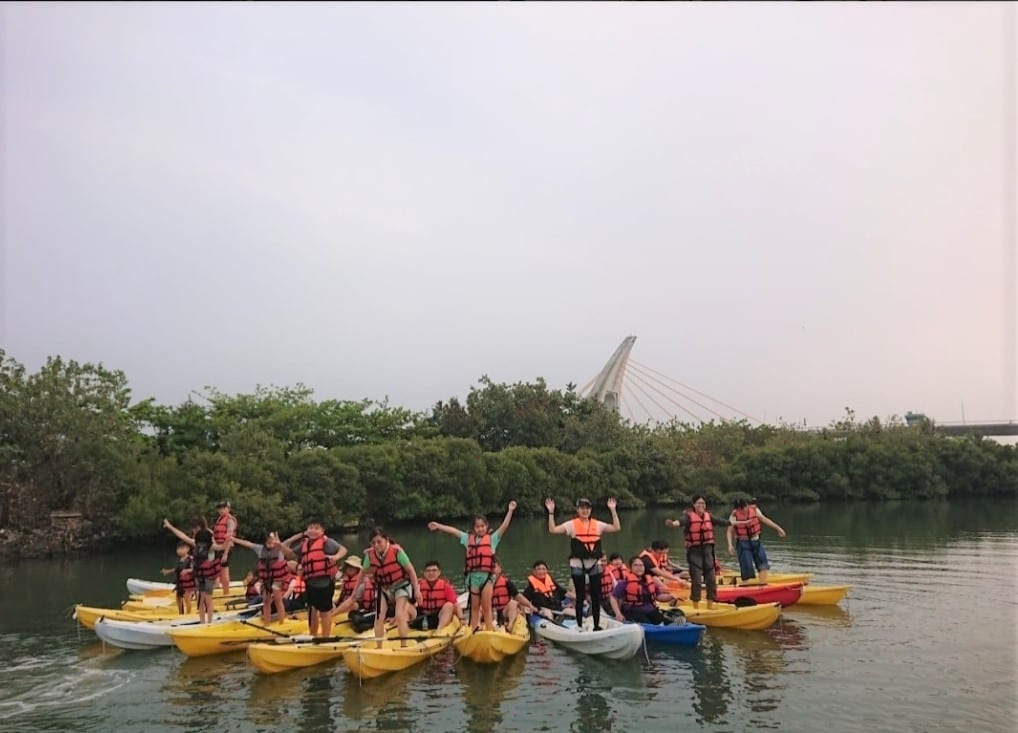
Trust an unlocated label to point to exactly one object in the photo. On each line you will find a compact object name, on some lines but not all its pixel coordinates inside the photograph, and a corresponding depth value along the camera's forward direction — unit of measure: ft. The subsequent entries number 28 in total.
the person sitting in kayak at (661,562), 47.66
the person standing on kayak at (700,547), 44.60
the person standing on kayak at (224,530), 43.04
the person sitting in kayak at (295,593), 44.60
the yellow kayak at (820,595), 48.47
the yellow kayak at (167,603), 47.78
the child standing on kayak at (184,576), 45.39
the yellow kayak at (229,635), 38.75
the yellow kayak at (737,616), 42.50
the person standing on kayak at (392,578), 36.17
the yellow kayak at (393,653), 34.09
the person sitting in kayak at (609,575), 42.57
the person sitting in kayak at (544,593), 45.06
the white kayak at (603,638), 36.55
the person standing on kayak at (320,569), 37.29
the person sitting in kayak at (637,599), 40.55
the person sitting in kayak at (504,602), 40.04
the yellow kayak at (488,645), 36.31
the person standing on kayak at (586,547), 36.81
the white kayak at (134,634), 40.65
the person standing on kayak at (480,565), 37.42
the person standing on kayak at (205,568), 41.47
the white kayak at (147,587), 56.60
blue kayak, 38.86
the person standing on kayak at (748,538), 49.08
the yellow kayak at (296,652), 35.35
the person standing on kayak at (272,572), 41.27
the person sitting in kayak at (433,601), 39.17
